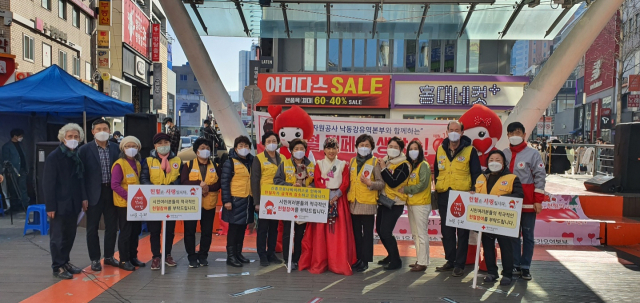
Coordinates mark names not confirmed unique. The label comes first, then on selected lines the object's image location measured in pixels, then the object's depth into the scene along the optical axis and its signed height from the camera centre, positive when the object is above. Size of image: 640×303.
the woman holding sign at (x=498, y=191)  5.74 -0.57
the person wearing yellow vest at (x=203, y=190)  6.27 -0.67
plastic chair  8.33 -1.50
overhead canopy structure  10.29 +2.70
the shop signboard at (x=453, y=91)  20.73 +2.16
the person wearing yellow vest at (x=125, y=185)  6.00 -0.60
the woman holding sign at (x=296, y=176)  6.37 -0.49
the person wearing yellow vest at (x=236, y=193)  6.31 -0.72
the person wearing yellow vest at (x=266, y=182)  6.34 -0.57
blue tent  10.04 +0.78
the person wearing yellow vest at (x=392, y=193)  6.12 -0.67
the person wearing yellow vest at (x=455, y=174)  6.12 -0.40
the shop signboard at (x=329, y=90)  21.22 +2.10
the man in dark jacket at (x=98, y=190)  5.98 -0.67
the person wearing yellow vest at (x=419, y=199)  6.18 -0.74
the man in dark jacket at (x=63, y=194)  5.66 -0.69
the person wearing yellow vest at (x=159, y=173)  6.19 -0.47
